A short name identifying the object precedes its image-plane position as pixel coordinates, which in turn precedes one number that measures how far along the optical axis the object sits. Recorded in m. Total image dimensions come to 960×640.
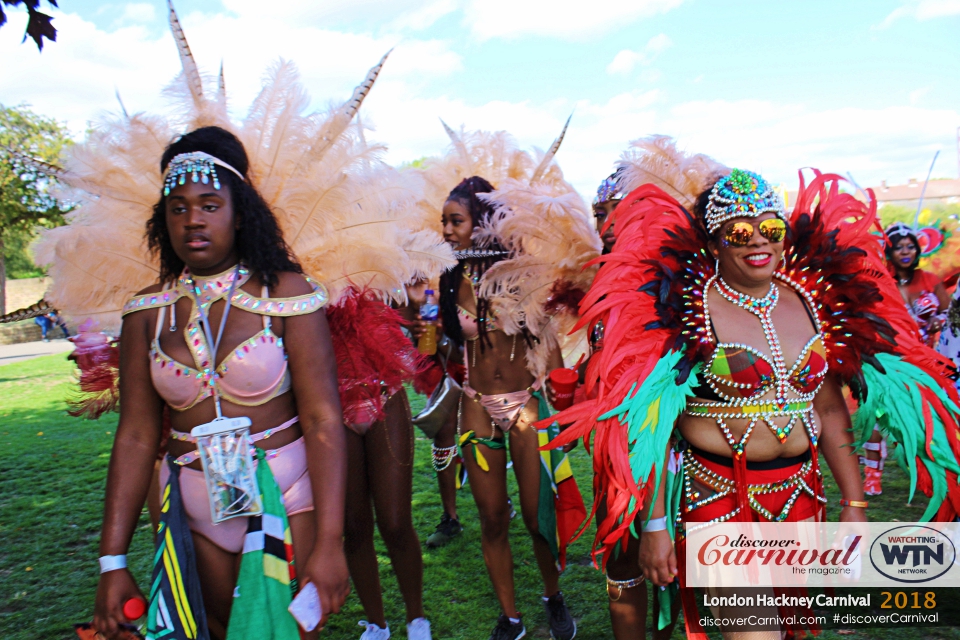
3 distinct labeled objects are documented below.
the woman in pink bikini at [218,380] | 2.15
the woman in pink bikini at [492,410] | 3.71
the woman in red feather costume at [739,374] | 2.57
